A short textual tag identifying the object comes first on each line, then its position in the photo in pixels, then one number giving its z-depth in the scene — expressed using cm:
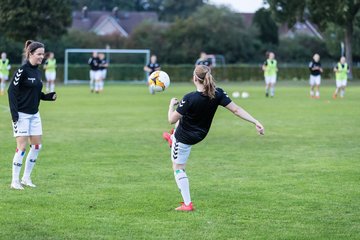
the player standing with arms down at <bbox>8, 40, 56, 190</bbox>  1166
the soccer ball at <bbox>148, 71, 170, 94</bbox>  1089
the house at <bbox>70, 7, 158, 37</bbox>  10675
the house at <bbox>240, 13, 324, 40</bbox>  10325
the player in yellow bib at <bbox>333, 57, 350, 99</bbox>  3969
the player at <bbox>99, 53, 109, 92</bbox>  4394
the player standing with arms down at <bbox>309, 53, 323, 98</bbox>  3934
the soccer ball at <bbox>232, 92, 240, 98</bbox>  4100
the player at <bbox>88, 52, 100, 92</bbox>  4388
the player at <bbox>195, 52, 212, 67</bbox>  3935
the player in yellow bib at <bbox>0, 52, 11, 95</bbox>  4178
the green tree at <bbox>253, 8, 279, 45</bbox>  8831
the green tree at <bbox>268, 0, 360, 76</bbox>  5947
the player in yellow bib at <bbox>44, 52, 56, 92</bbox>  4306
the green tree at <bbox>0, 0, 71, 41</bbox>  6338
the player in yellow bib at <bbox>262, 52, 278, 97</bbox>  4019
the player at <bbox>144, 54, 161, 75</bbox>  4284
